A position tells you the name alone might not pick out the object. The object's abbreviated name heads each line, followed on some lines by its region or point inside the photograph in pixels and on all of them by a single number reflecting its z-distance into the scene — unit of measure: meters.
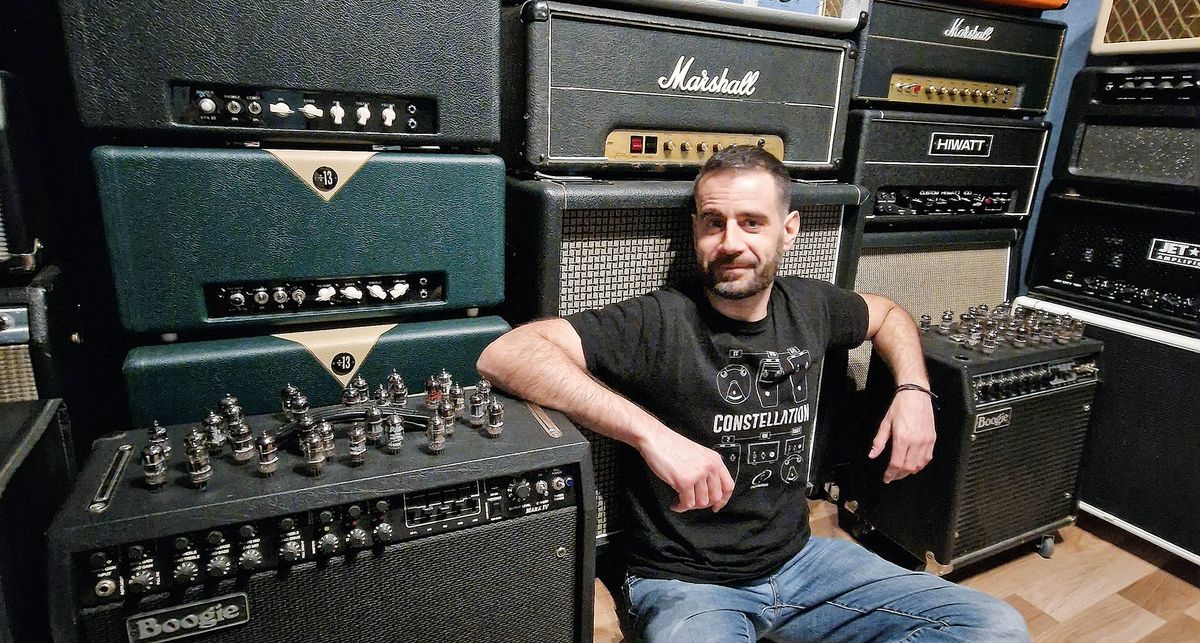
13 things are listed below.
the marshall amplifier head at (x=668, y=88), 1.23
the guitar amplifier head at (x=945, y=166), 1.63
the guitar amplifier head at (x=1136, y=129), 1.64
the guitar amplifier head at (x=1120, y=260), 1.66
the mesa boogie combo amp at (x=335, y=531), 0.78
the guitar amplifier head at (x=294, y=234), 0.97
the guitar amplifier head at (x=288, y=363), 1.01
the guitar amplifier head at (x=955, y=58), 1.59
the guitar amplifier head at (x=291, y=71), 0.91
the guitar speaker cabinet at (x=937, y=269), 1.74
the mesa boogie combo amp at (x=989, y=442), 1.50
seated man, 1.14
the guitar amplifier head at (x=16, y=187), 0.94
